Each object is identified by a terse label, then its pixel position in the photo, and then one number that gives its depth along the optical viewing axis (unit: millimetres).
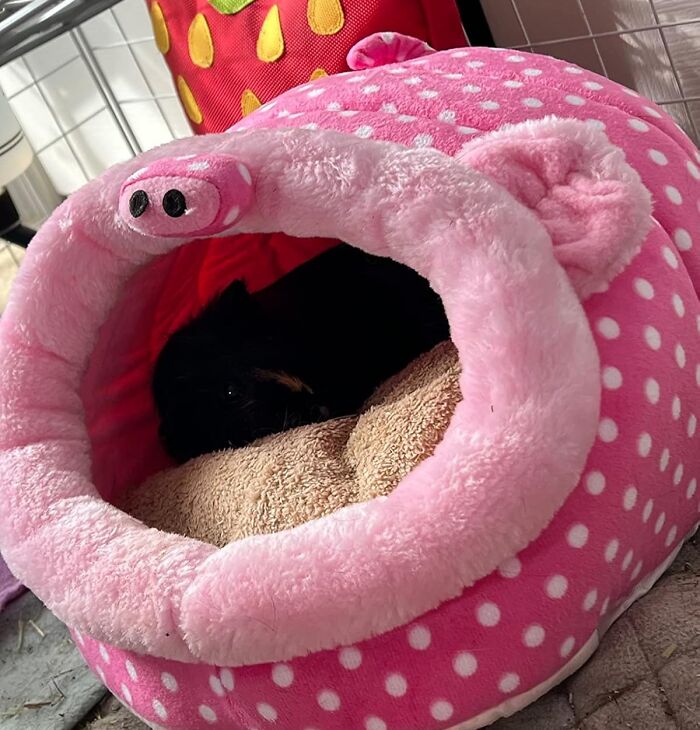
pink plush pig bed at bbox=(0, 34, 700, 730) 760
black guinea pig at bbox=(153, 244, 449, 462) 1189
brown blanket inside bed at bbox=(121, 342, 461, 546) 902
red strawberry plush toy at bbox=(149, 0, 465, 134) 1404
